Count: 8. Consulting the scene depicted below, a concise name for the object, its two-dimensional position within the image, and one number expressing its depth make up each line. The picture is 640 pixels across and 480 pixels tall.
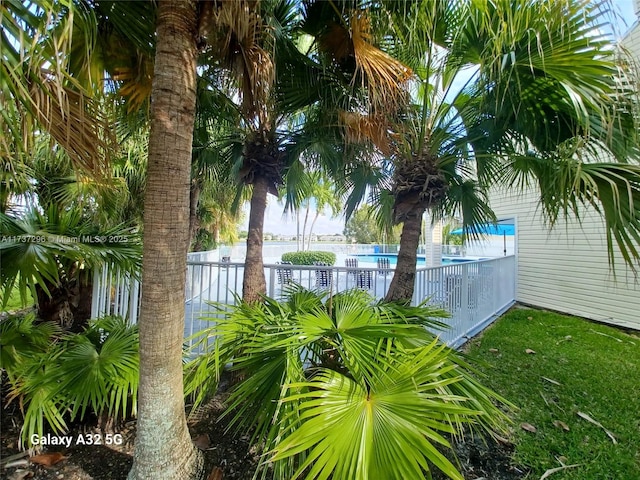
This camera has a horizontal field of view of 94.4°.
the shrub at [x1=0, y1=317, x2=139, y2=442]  1.98
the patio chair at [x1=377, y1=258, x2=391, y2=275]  12.02
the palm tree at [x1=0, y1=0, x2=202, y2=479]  1.58
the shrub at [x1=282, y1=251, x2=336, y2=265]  14.19
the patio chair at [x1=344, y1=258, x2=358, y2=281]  11.85
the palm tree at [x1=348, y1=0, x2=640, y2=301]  1.96
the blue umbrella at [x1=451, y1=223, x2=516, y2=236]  8.55
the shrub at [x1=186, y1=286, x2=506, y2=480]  1.16
